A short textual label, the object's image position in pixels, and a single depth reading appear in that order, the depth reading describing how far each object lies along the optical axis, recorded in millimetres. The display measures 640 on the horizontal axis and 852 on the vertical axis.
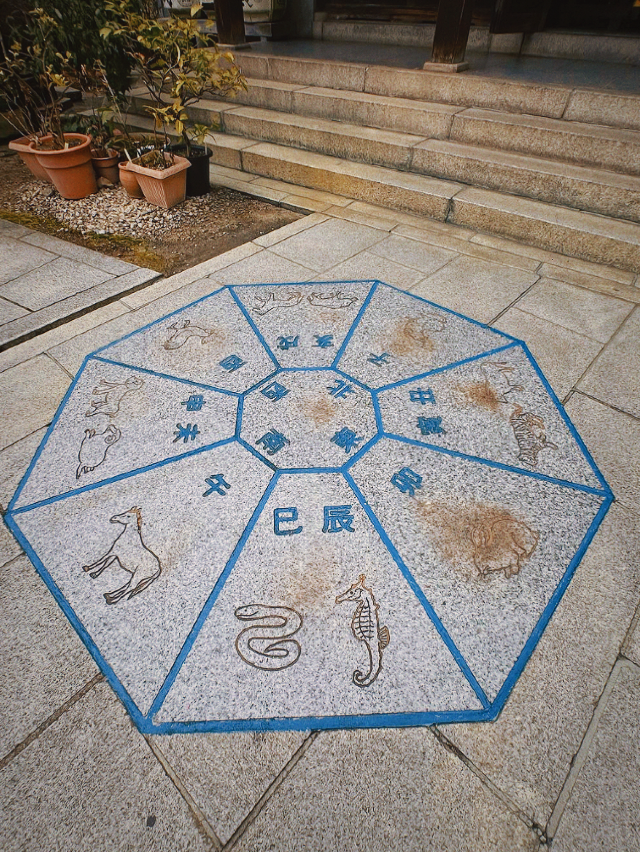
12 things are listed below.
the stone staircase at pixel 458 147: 4242
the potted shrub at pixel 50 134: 4922
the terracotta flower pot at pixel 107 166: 5411
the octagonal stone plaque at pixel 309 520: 1767
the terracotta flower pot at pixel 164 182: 4848
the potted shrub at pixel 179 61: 4457
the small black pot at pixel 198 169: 5180
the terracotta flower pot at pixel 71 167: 4934
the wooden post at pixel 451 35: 5070
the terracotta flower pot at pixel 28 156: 5215
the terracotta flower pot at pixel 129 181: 5133
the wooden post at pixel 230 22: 6809
